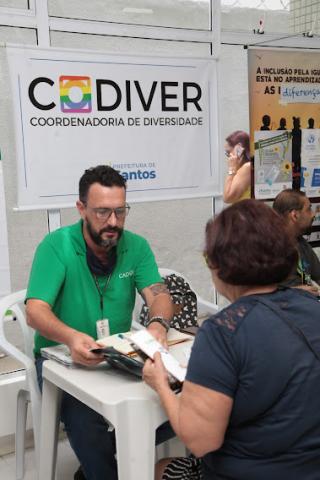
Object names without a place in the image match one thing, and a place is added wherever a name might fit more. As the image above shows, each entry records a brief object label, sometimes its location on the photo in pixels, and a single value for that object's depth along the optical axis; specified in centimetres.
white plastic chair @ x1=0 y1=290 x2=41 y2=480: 240
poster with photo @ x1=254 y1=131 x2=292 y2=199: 361
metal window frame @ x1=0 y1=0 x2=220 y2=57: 270
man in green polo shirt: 203
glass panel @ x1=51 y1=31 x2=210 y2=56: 286
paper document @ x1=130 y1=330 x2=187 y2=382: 163
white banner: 270
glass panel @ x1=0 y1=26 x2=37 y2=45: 269
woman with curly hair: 126
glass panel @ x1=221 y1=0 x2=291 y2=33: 339
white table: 160
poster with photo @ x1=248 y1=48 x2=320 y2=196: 355
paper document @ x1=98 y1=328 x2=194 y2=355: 180
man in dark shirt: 310
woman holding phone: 344
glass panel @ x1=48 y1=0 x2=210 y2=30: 287
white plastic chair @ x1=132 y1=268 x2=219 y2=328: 286
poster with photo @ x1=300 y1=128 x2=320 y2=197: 382
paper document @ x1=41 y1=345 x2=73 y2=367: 189
